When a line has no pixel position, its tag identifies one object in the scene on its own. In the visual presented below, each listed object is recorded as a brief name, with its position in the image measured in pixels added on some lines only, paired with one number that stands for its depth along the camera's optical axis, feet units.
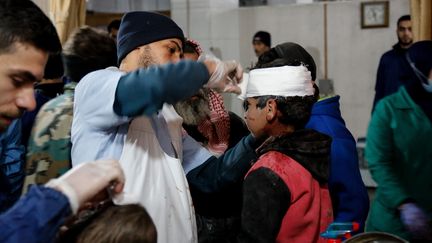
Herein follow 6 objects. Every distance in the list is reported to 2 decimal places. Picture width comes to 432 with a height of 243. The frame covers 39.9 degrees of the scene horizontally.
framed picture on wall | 21.75
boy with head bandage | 6.80
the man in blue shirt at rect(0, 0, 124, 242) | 3.82
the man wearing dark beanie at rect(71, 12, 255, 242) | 5.48
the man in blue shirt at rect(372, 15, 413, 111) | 19.57
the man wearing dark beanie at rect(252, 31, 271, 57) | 22.91
